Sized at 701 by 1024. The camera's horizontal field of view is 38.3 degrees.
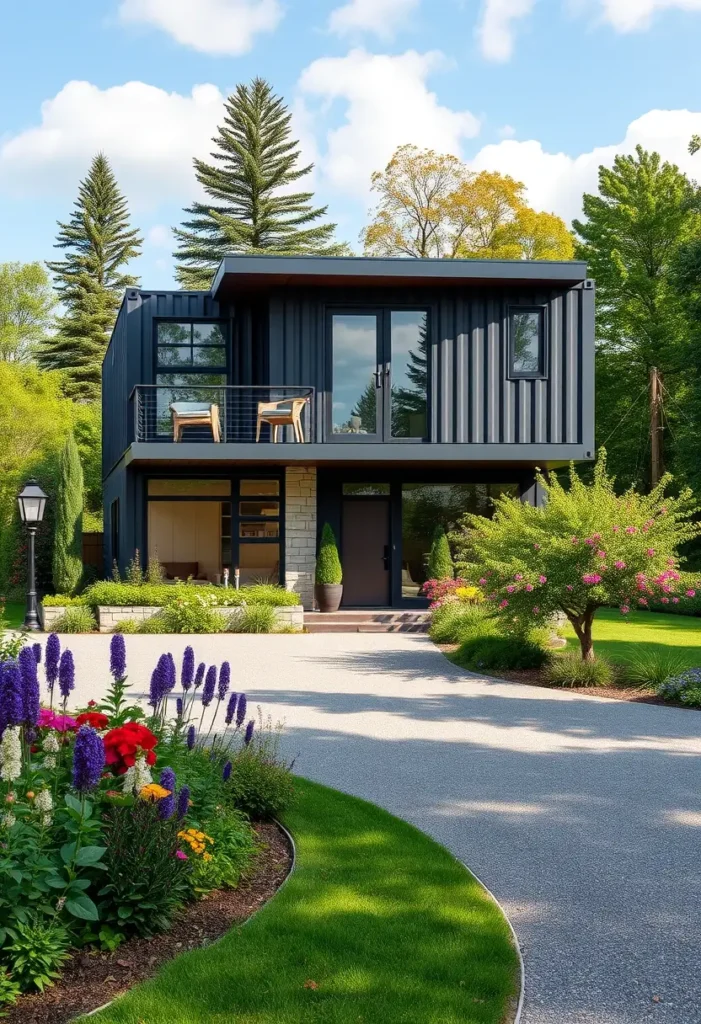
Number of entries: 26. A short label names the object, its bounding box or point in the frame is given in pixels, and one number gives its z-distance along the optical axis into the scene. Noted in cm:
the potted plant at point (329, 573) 1891
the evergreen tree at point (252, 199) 3997
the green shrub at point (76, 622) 1744
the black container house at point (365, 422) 1848
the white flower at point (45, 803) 386
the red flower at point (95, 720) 497
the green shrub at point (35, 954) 361
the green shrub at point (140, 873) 402
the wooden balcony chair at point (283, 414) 1805
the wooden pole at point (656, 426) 2938
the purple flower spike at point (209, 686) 573
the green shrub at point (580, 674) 1134
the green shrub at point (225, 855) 455
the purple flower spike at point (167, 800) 404
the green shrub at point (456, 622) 1473
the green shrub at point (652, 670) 1098
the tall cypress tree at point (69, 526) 2139
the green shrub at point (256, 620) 1733
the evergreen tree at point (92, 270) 4306
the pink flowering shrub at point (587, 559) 1128
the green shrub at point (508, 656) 1250
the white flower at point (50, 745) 451
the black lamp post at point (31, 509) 1855
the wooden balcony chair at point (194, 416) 1847
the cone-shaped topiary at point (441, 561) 1898
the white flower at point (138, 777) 424
